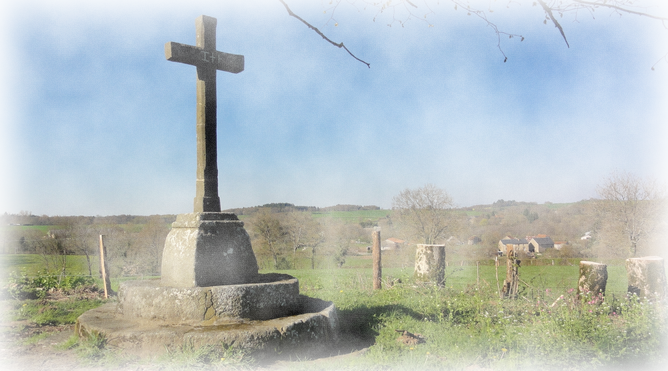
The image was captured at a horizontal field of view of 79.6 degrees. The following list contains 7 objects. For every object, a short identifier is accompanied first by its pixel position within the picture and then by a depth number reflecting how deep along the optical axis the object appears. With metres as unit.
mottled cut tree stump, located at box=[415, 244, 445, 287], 10.27
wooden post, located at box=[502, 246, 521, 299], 9.10
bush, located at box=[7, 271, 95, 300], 8.68
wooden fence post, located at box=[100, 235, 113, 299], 9.09
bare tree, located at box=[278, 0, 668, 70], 2.83
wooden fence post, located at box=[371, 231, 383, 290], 10.62
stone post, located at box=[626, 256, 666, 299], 8.70
